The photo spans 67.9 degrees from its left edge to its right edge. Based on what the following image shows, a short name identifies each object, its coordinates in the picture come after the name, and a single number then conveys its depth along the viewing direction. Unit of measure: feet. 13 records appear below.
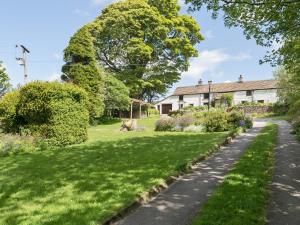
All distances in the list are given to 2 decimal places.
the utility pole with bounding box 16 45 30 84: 62.68
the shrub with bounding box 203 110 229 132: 54.07
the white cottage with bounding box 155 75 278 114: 138.87
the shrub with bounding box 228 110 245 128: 56.63
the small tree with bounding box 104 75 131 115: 81.46
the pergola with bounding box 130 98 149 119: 96.47
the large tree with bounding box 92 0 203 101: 97.96
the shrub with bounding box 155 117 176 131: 59.56
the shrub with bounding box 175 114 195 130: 58.12
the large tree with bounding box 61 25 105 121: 63.60
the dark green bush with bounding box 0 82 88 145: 35.98
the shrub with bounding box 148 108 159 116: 127.18
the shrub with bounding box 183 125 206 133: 55.10
